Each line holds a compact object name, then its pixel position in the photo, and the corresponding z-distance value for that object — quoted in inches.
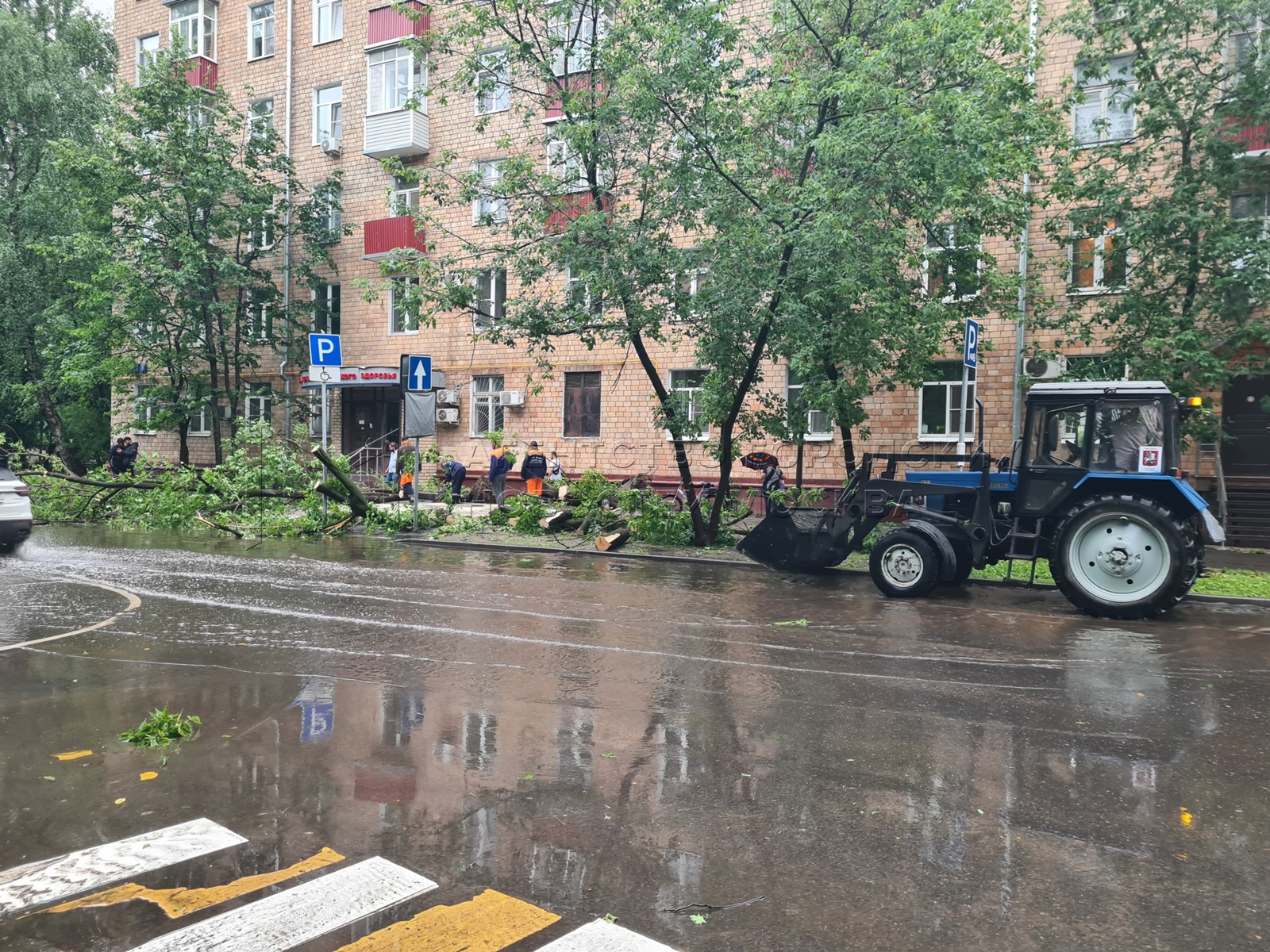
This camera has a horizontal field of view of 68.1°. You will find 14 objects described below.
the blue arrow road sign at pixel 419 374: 668.1
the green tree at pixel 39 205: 1194.0
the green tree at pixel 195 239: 1063.6
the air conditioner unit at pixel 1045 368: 768.3
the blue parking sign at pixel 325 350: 665.6
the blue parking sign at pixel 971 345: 502.6
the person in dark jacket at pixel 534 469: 862.5
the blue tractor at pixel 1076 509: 398.0
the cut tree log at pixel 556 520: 707.4
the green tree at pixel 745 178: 517.3
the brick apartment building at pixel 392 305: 860.6
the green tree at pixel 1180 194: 631.8
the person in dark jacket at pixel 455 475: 920.9
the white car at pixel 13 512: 585.6
